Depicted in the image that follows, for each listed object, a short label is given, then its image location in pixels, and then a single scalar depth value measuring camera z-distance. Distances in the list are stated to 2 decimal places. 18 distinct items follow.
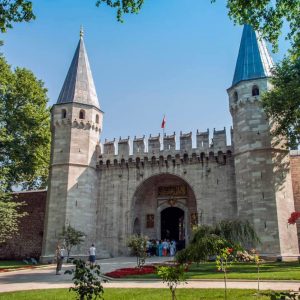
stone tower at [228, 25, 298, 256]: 19.80
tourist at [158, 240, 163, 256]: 23.36
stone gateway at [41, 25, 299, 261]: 20.73
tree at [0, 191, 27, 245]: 20.64
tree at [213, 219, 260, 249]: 15.37
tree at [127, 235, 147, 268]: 15.60
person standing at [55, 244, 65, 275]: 15.20
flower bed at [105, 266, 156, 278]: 13.26
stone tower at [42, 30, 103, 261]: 23.23
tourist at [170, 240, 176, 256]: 23.12
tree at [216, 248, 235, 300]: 8.58
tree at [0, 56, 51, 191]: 22.59
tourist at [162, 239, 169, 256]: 23.30
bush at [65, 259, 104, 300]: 6.48
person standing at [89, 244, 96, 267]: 17.82
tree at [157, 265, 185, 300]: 7.35
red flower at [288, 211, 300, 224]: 16.93
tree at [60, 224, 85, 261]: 20.42
